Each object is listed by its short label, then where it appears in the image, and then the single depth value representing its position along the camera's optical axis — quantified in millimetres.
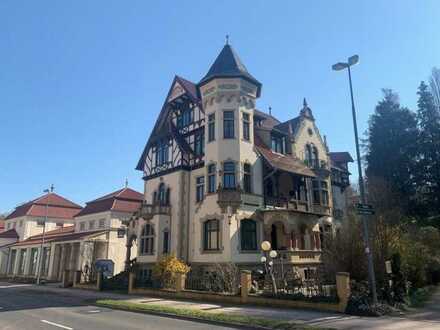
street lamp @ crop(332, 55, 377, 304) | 14750
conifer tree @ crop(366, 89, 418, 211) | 39991
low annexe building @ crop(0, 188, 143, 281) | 40719
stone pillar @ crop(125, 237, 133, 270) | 32531
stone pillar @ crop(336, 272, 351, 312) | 15375
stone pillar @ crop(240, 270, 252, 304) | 18641
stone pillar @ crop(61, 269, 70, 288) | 32938
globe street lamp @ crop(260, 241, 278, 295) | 18578
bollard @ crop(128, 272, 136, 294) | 25511
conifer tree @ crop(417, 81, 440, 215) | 38781
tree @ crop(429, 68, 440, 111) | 45488
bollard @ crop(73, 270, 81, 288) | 32188
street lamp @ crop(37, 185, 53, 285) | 38562
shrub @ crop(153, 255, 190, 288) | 23953
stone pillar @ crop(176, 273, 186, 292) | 22016
